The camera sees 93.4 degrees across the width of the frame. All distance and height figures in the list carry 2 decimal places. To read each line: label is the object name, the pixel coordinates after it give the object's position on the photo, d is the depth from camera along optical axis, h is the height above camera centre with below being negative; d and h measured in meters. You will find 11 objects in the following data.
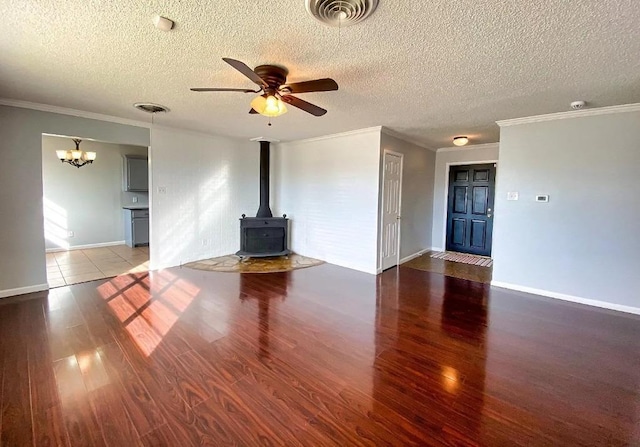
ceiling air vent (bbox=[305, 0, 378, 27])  1.69 +1.16
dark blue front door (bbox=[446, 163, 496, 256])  6.37 +0.09
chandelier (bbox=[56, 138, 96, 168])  5.92 +0.96
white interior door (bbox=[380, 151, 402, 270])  5.09 +0.04
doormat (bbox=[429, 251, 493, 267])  5.80 -0.95
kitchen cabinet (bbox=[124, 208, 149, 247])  6.74 -0.47
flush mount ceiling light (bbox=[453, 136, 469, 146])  5.31 +1.27
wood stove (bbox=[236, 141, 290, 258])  5.79 -0.43
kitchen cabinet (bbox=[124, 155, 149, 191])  6.76 +0.75
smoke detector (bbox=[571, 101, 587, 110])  3.33 +1.24
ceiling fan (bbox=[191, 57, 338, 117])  2.40 +0.99
